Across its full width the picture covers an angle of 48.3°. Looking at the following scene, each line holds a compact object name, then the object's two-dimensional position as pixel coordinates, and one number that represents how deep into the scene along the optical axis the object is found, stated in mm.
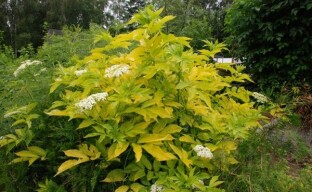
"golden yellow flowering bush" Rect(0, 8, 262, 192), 1688
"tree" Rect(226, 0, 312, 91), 4523
